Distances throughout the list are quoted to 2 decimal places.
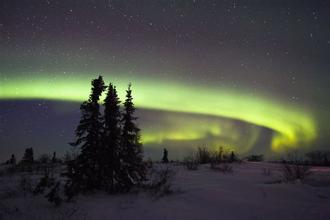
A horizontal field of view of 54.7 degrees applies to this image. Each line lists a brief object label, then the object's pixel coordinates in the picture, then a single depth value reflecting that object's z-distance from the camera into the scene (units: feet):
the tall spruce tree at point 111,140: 48.37
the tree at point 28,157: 101.93
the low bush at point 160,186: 44.60
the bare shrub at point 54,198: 39.66
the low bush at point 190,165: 71.73
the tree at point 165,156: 112.38
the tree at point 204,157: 89.51
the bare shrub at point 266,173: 63.36
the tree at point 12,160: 119.49
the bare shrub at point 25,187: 46.89
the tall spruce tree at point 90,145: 46.39
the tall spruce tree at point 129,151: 48.80
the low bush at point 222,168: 66.12
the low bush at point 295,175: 53.57
